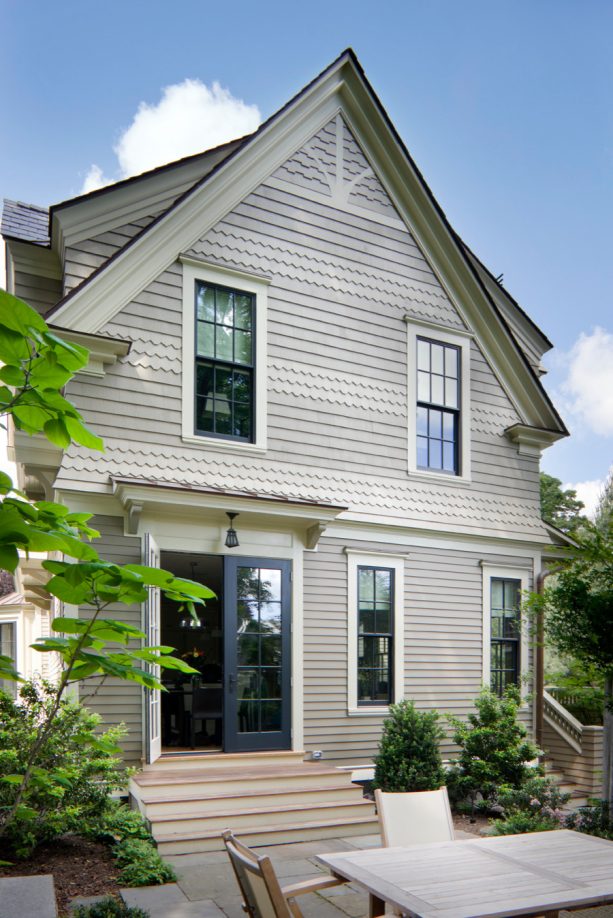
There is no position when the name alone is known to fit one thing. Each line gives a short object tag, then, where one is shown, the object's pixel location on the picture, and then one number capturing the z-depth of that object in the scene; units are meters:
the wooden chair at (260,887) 3.78
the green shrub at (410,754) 8.92
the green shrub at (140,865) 6.20
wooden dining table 3.87
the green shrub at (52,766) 6.53
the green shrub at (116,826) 6.98
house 8.94
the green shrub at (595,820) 7.34
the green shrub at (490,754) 9.35
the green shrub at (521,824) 7.29
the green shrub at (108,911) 4.91
